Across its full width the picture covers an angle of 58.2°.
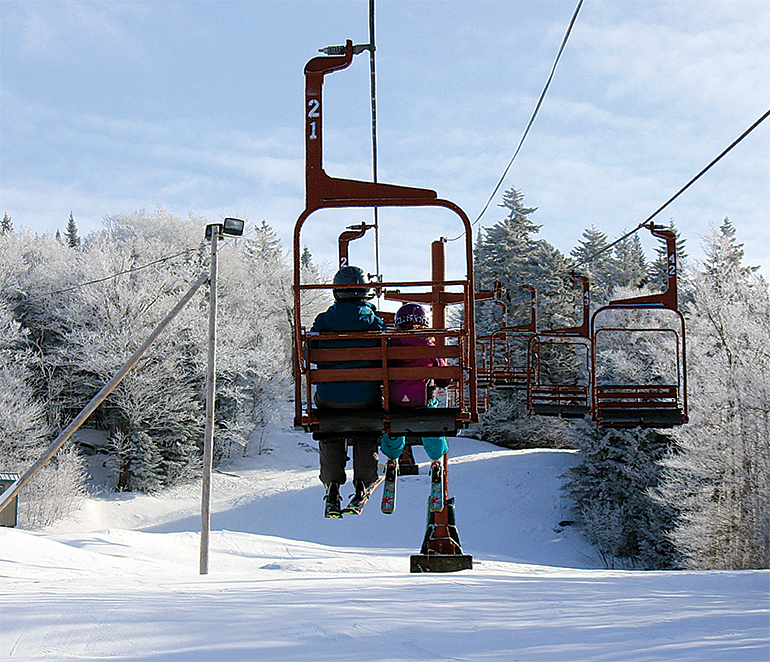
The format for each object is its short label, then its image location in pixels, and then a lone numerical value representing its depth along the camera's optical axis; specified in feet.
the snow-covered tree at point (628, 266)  160.86
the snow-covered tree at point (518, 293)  116.47
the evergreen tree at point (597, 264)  158.61
